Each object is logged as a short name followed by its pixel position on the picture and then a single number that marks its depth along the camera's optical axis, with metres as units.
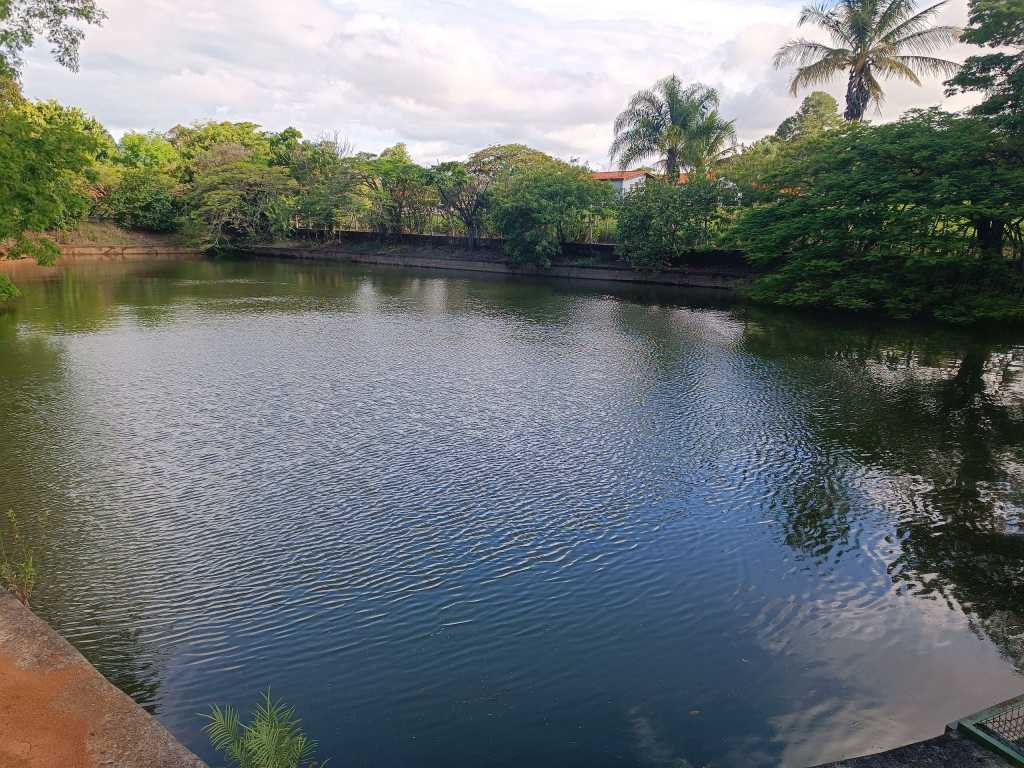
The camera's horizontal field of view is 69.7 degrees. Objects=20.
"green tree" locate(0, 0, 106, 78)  13.81
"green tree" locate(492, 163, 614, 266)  34.50
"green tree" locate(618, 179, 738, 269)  30.88
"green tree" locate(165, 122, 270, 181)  48.16
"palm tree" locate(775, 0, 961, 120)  27.00
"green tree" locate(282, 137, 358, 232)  43.84
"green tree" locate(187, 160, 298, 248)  43.81
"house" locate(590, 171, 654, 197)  61.23
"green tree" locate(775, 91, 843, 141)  38.84
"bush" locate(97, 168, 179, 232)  45.09
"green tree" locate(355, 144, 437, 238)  42.66
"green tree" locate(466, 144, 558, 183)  40.31
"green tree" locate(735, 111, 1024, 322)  21.14
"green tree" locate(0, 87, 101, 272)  12.66
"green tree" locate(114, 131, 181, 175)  49.67
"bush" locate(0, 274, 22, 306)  12.88
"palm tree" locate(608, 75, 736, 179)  33.62
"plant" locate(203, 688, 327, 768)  3.87
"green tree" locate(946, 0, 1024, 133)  19.63
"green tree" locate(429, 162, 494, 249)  40.58
